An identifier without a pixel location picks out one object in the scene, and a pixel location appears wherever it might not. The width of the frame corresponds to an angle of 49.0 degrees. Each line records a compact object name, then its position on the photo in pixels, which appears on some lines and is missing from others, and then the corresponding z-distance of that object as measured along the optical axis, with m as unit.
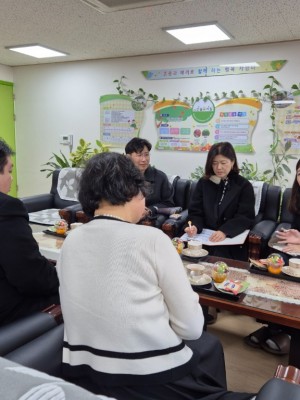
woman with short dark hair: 0.87
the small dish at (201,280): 1.64
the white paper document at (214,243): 2.39
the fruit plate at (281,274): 1.72
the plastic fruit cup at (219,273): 1.65
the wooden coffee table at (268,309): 1.41
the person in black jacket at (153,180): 2.96
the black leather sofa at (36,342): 1.02
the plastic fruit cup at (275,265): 1.77
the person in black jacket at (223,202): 2.54
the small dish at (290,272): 1.73
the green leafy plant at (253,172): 3.77
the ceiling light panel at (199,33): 3.08
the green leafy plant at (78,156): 4.45
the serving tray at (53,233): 2.42
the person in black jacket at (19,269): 1.25
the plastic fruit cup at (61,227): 2.43
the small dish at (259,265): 1.82
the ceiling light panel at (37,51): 3.96
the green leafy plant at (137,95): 4.30
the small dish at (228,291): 1.55
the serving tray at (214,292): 1.53
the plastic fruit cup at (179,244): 2.06
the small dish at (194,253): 2.02
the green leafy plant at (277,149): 3.61
